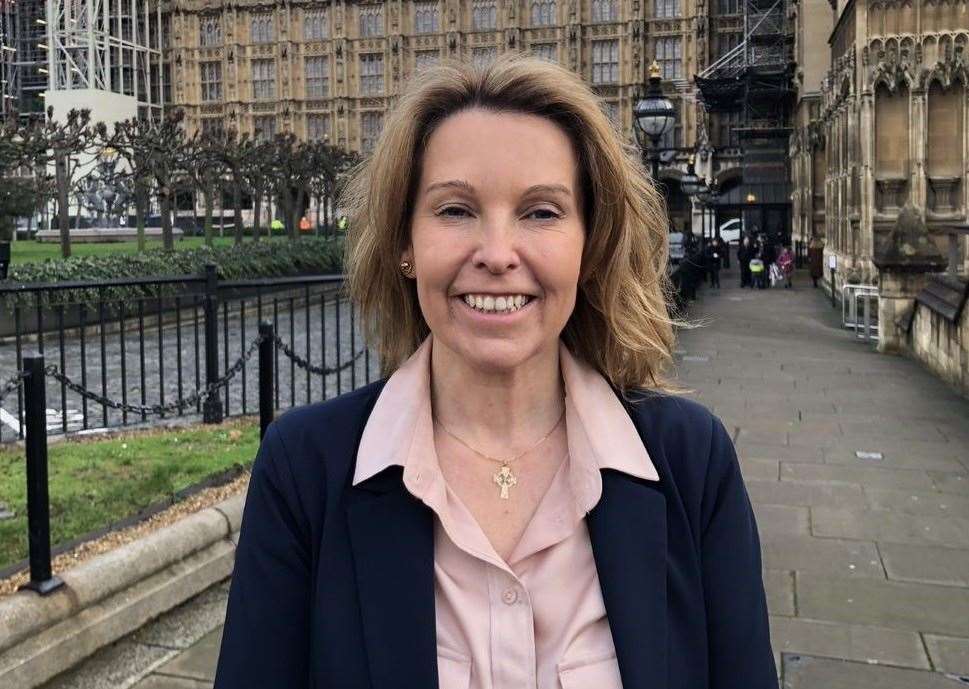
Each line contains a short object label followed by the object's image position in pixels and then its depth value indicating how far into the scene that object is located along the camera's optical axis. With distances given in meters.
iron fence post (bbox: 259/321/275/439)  5.25
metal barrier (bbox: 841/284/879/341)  15.09
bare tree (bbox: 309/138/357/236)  37.03
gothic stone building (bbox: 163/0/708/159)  57.59
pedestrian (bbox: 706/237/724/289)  27.52
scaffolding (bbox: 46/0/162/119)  54.78
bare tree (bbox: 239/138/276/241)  32.34
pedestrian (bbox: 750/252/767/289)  25.95
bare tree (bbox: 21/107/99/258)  21.73
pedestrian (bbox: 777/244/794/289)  27.22
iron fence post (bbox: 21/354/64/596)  3.54
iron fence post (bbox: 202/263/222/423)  7.20
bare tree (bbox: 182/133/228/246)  28.81
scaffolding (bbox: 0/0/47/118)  62.66
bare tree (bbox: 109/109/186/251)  25.17
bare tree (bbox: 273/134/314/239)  33.97
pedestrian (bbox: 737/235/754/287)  26.88
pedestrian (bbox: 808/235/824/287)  26.73
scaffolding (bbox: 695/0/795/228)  39.78
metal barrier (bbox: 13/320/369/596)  3.54
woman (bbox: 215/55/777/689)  1.50
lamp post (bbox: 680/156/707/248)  25.53
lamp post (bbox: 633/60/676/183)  14.02
